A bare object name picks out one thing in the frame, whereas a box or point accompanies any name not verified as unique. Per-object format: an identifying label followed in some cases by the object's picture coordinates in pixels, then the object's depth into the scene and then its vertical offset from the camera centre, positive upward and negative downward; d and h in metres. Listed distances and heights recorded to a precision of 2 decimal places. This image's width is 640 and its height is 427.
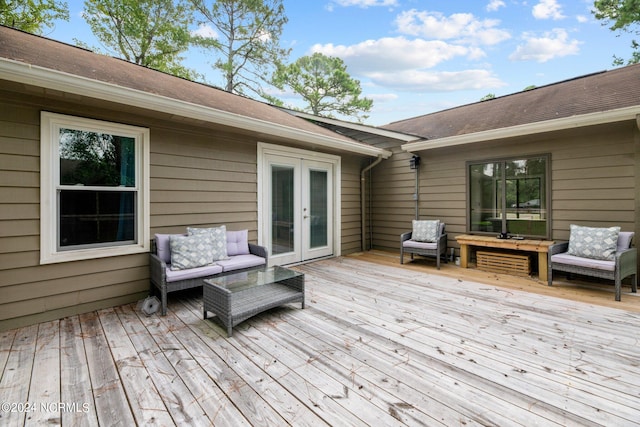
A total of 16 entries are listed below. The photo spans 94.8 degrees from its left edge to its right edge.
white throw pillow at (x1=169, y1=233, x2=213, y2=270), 3.43 -0.49
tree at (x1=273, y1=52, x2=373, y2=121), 13.48 +5.76
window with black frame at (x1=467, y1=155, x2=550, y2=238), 4.95 +0.27
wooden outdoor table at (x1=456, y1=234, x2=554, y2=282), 4.54 -0.56
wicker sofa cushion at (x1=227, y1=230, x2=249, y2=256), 4.21 -0.47
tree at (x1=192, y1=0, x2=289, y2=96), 11.02 +6.61
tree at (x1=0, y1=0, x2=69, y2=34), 7.91 +5.55
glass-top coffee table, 2.72 -0.91
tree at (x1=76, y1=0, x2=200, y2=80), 10.33 +6.52
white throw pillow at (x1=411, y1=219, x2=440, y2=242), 5.60 -0.38
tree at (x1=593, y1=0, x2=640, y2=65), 8.14 +5.61
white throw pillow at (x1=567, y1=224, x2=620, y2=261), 3.89 -0.43
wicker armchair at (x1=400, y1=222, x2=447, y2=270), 5.32 -0.66
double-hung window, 3.04 +0.25
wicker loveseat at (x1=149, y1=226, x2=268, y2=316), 3.24 -0.67
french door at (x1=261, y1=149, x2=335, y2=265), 5.14 +0.06
